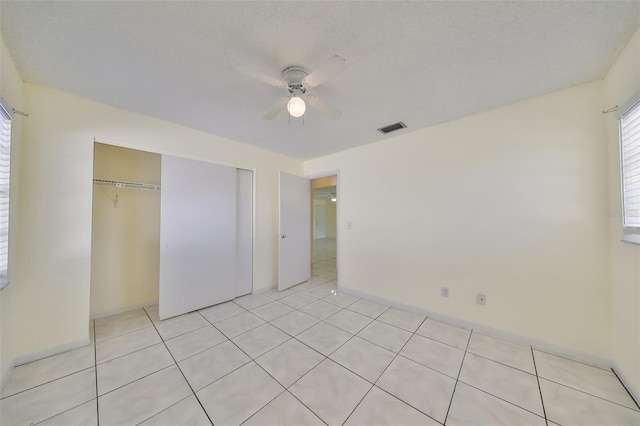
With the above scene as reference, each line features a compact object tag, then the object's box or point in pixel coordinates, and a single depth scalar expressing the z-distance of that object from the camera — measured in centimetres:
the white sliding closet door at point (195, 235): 253
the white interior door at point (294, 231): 347
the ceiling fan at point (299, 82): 130
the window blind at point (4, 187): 147
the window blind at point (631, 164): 138
